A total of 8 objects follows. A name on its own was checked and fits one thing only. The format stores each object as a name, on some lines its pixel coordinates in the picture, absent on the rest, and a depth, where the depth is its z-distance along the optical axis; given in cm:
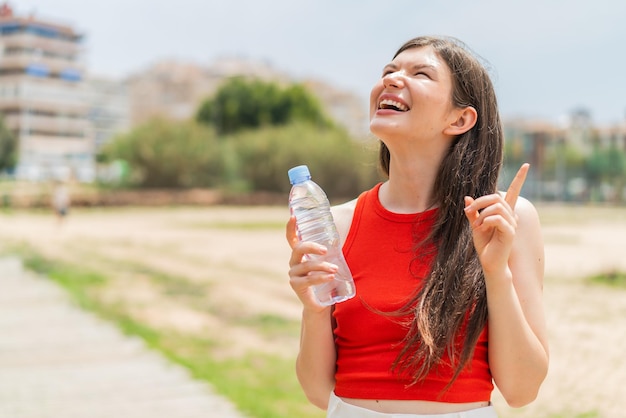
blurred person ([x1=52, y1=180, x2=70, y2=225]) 2489
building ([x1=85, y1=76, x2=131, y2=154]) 7375
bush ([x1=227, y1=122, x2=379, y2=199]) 5028
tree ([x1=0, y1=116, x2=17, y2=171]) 5047
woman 175
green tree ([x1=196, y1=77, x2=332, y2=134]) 5891
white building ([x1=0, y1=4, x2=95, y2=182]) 4634
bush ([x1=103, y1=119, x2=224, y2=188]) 4716
